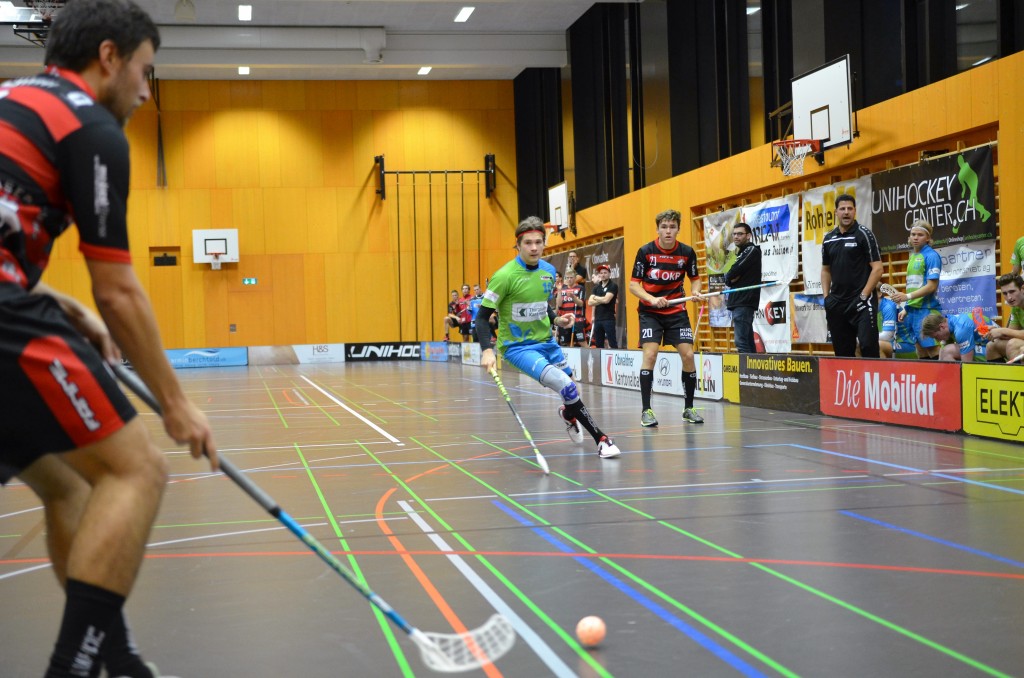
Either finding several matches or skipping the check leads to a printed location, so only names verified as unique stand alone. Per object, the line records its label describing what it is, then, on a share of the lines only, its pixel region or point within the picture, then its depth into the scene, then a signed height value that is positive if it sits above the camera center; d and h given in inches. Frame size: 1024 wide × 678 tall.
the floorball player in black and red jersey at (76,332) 83.0 +2.3
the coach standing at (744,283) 490.6 +24.3
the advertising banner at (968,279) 418.3 +20.4
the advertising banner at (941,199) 424.5 +58.0
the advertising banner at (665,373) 498.0 -21.3
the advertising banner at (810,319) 556.7 +6.2
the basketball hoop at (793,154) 549.6 +97.9
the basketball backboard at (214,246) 1168.2 +115.4
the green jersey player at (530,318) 299.3 +5.9
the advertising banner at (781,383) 406.0 -22.0
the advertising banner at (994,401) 293.6 -22.6
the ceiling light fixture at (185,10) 835.5 +279.6
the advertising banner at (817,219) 521.3 +60.2
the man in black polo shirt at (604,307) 668.1 +19.5
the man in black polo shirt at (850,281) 386.6 +18.7
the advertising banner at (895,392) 324.8 -22.3
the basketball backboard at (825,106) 504.1 +117.3
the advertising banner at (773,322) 598.2 +5.4
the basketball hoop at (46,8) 693.3 +239.9
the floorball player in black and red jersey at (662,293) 365.1 +15.0
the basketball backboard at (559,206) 984.9 +129.4
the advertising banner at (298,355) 1196.5 -14.0
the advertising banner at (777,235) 584.4 +57.8
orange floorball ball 120.2 -35.5
